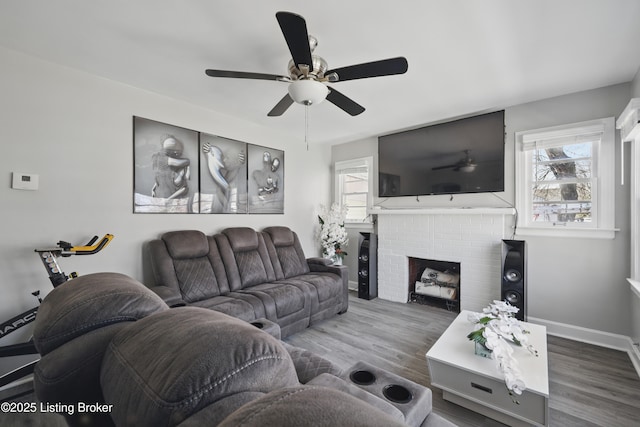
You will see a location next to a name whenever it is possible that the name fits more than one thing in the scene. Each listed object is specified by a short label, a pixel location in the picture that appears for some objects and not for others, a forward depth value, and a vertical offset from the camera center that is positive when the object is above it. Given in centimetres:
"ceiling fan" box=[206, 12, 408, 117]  171 +99
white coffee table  160 -108
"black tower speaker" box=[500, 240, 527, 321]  283 -67
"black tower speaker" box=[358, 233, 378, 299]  421 -83
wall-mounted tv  335 +77
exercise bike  182 -62
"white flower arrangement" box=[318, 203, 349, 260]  442 -33
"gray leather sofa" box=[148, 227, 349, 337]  262 -74
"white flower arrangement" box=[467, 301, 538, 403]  157 -83
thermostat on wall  211 +25
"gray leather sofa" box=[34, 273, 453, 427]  35 -28
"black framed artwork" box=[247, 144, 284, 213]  381 +50
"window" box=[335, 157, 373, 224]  466 +48
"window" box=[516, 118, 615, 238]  273 +38
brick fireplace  329 -42
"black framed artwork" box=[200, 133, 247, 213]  329 +49
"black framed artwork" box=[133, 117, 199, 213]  277 +50
